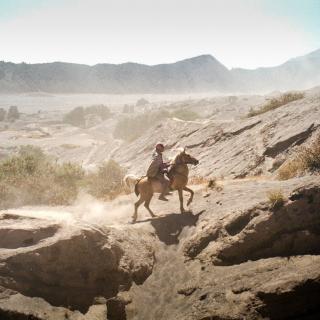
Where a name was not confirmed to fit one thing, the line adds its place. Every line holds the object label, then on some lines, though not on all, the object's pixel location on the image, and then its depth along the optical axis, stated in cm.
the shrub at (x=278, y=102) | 3212
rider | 1556
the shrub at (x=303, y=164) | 1709
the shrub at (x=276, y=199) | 1235
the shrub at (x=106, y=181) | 2635
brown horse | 1563
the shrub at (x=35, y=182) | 2541
